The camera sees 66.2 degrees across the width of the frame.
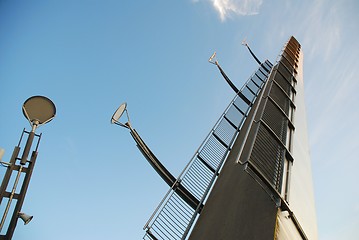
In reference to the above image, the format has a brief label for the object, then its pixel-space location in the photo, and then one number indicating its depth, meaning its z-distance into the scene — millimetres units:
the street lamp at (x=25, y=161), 2555
